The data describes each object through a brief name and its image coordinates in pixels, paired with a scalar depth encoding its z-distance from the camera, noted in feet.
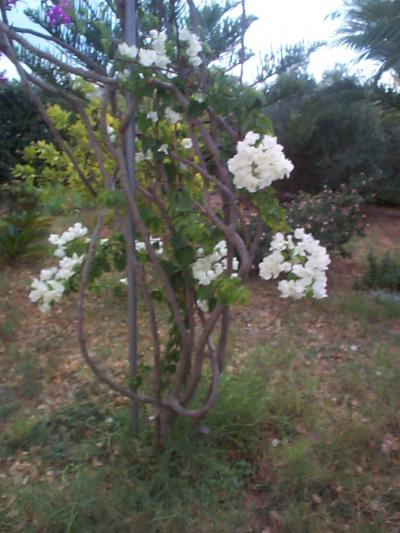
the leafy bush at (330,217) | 18.35
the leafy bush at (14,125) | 26.08
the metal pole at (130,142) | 7.75
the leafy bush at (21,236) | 17.87
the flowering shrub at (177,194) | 7.11
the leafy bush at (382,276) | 17.34
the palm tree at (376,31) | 17.43
